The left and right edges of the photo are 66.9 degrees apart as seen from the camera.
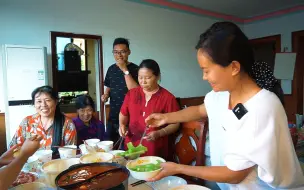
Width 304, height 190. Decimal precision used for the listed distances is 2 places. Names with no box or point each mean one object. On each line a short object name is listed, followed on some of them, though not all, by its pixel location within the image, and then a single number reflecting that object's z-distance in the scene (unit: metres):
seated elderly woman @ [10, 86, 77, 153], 1.69
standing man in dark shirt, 2.25
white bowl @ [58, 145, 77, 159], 1.32
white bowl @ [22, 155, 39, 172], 1.22
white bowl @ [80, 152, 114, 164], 1.16
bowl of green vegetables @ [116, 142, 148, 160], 1.22
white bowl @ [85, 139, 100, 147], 1.39
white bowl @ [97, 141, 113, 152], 1.37
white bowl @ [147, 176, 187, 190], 1.04
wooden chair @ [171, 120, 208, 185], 1.42
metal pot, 0.74
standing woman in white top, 0.78
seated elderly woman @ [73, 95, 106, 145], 2.26
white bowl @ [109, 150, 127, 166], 1.21
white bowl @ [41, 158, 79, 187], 0.99
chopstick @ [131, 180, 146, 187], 1.04
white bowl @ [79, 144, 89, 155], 1.40
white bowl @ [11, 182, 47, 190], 0.99
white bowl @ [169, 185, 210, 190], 0.95
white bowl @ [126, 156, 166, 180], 0.94
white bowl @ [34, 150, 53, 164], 1.25
